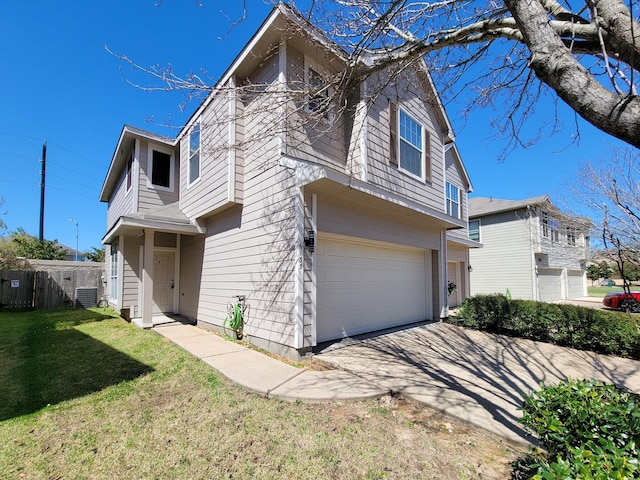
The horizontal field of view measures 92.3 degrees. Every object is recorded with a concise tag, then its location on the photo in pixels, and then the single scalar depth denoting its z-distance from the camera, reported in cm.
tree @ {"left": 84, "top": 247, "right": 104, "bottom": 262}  2867
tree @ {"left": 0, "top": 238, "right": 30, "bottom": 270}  1442
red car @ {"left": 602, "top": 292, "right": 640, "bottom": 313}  1518
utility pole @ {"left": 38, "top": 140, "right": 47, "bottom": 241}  2378
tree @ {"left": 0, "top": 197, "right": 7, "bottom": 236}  1733
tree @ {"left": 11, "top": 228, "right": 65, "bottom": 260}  2369
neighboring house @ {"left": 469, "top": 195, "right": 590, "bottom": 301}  1694
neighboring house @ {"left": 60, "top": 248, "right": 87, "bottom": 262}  4738
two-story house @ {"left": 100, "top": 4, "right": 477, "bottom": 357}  567
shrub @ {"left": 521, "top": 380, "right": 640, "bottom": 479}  150
